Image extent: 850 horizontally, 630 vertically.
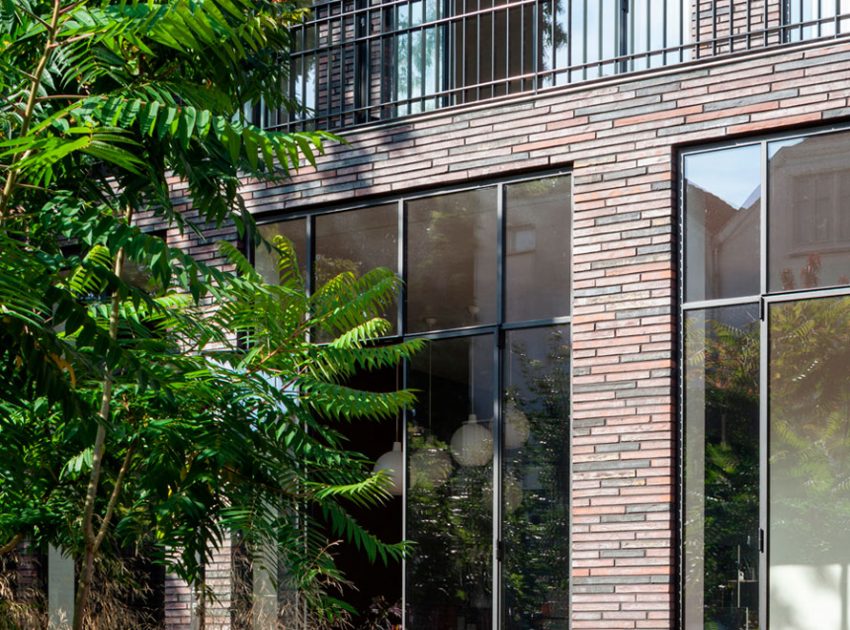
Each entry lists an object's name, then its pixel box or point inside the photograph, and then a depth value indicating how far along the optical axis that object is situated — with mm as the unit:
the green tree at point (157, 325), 6348
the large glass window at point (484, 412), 12789
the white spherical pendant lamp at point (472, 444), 13117
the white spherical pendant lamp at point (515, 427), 12953
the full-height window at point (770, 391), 11461
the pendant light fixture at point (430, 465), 13375
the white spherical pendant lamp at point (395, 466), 13711
